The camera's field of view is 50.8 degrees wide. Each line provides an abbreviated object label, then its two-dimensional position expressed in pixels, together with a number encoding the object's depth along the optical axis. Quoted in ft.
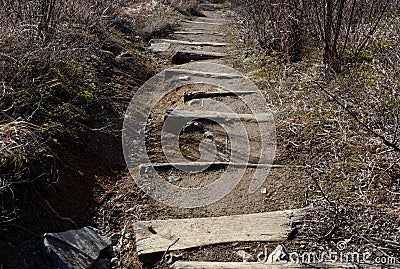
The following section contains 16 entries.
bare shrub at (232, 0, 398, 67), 18.81
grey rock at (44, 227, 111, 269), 9.23
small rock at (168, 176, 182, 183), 12.98
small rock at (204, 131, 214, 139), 15.29
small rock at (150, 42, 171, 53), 26.85
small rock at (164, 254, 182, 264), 9.62
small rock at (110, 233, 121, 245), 10.49
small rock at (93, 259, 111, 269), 9.63
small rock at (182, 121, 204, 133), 15.69
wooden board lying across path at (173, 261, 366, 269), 8.79
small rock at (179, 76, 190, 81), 21.44
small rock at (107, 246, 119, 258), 10.08
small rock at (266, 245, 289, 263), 9.25
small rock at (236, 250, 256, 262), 9.50
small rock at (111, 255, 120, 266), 9.82
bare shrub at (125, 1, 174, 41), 30.08
